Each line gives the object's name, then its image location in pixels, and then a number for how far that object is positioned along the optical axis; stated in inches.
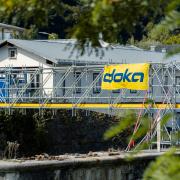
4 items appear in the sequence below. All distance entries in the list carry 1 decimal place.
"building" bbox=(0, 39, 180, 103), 1353.3
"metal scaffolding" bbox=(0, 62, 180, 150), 914.7
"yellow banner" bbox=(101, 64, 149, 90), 927.7
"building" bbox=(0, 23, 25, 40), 2566.4
